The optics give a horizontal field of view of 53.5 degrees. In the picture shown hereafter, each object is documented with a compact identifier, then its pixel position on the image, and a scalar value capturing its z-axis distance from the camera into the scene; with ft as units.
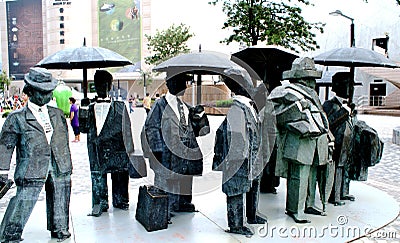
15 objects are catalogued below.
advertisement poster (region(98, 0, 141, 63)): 166.91
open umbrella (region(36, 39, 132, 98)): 15.98
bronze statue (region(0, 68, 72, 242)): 13.04
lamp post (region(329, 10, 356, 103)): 19.12
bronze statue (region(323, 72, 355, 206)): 18.45
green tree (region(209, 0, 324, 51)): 44.75
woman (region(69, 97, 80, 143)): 43.62
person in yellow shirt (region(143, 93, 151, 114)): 55.68
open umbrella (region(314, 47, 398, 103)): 17.89
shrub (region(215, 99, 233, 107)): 75.88
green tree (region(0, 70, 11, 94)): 156.35
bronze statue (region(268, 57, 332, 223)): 15.66
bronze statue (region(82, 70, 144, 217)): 16.72
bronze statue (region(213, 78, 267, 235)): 14.33
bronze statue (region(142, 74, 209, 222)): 16.07
